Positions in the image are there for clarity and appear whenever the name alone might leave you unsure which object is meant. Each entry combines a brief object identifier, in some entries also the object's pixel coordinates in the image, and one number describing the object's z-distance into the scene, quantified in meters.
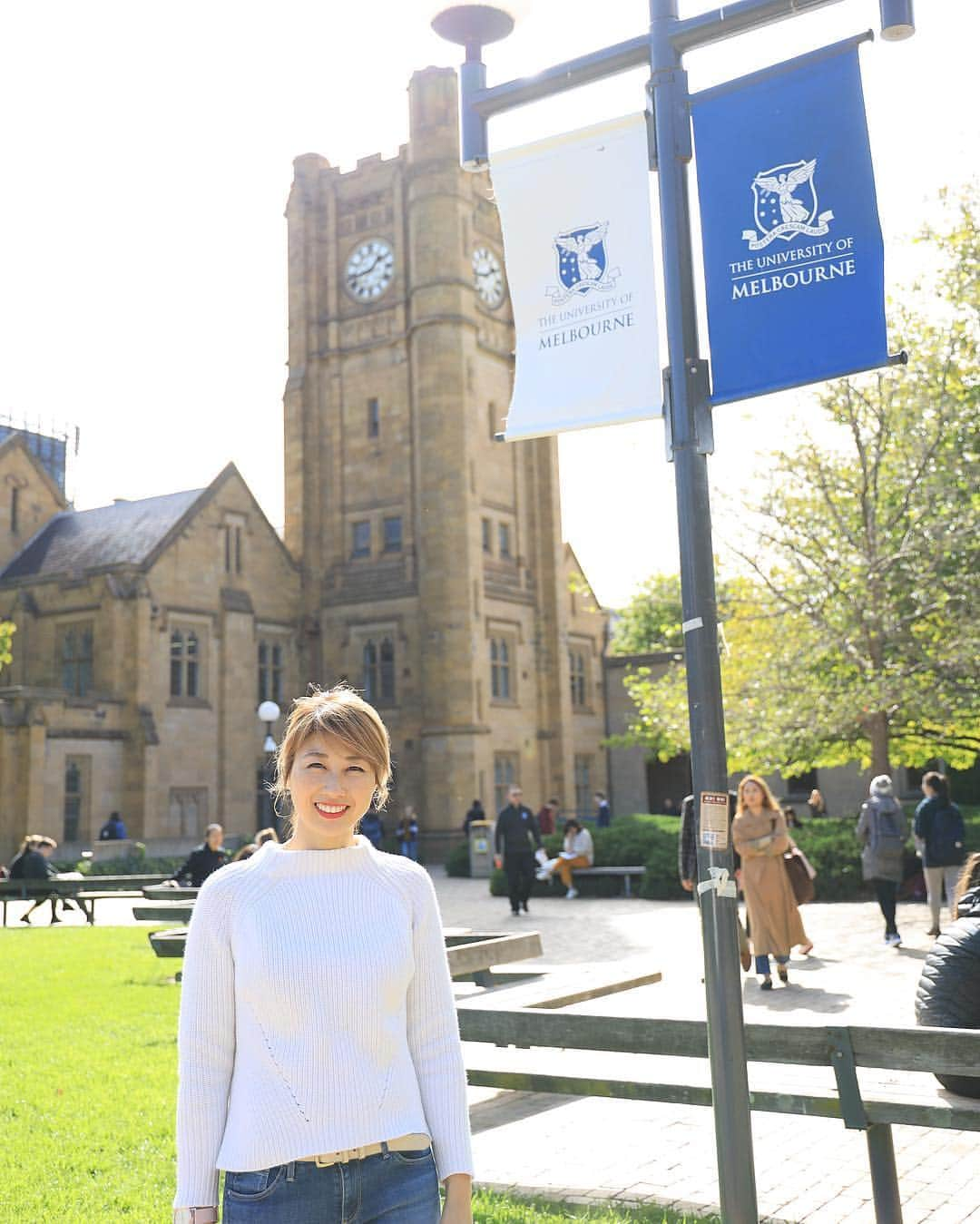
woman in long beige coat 11.75
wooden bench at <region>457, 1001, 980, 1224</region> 4.87
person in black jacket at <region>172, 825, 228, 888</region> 16.61
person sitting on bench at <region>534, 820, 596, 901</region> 23.92
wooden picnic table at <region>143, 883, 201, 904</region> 15.75
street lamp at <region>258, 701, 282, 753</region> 26.78
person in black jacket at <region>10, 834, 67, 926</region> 21.86
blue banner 4.38
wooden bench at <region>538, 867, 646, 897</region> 23.38
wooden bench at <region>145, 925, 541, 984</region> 9.46
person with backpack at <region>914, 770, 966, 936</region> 14.26
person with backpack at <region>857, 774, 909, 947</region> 14.09
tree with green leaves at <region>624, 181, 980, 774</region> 21.00
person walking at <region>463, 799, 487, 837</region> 35.12
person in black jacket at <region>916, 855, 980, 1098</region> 5.14
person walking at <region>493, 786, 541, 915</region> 19.62
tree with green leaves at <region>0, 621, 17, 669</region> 30.12
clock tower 40.03
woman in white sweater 2.61
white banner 4.77
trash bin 31.59
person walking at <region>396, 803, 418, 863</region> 36.59
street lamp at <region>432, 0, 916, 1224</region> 4.05
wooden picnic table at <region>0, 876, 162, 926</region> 20.09
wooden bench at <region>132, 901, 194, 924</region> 13.26
